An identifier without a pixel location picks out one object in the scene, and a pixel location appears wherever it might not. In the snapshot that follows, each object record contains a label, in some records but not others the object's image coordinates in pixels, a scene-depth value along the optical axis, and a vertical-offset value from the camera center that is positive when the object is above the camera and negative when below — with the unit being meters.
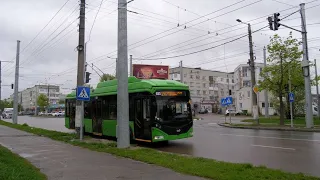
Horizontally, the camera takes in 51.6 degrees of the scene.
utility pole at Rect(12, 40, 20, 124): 37.01 +2.35
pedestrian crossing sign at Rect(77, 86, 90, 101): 17.23 +1.02
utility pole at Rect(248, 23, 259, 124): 29.98 +2.74
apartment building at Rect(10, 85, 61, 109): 158.50 +9.24
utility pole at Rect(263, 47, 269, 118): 43.83 +1.38
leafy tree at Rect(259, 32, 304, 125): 28.53 +3.86
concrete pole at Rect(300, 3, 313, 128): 24.61 +2.86
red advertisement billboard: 54.28 +7.03
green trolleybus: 15.08 +0.07
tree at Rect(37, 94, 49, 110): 118.50 +4.28
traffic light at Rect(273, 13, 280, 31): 20.61 +5.60
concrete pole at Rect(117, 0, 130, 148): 13.86 +1.32
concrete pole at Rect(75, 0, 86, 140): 18.84 +3.25
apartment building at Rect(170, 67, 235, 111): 92.75 +8.81
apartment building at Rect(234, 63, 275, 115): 67.44 +4.21
